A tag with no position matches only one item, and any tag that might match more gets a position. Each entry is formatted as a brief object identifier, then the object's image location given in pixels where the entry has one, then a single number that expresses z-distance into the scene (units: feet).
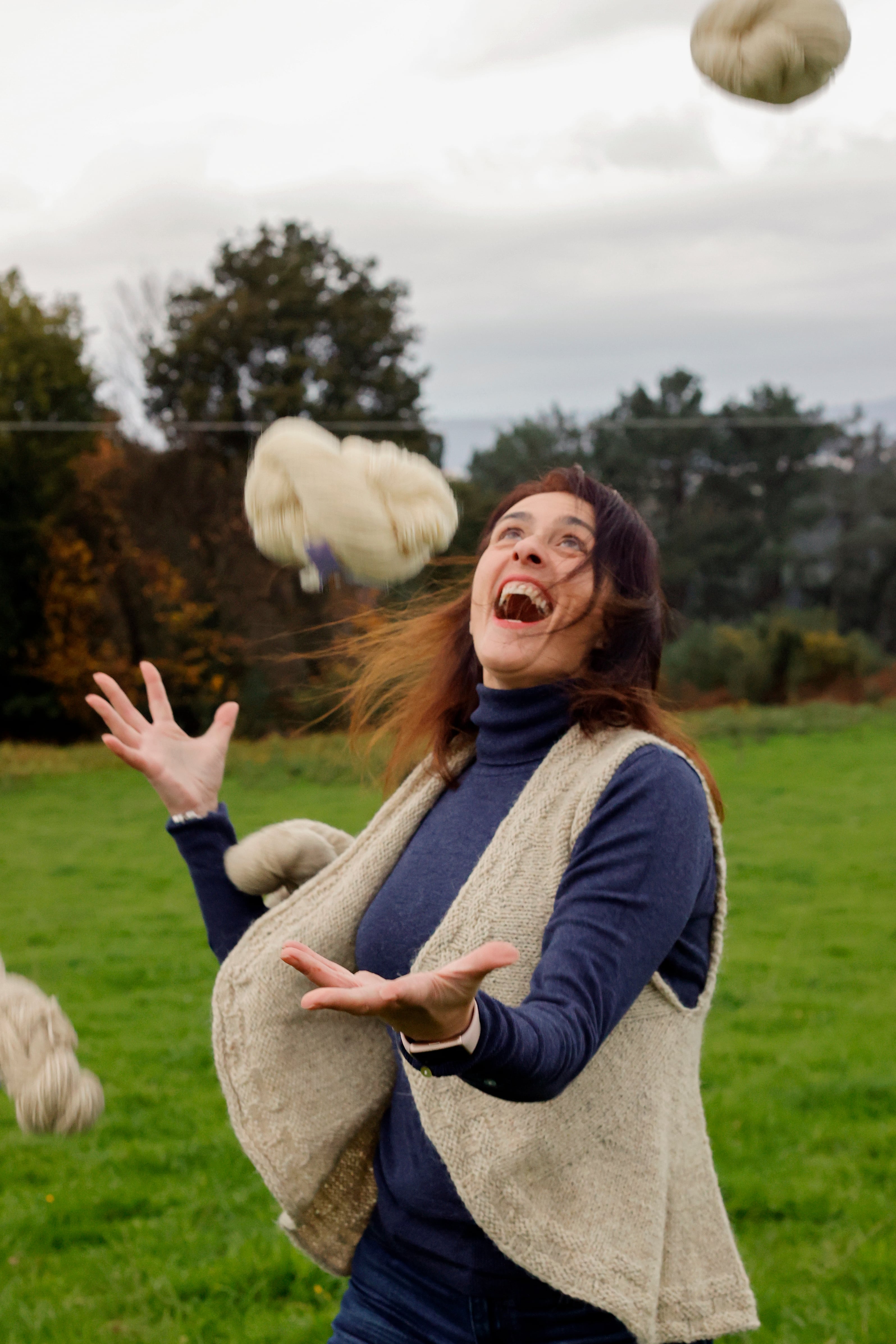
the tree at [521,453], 53.21
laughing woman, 5.11
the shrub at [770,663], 57.26
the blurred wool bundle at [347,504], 7.49
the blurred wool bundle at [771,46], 5.08
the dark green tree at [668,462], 60.64
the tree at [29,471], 54.60
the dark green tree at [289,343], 51.26
